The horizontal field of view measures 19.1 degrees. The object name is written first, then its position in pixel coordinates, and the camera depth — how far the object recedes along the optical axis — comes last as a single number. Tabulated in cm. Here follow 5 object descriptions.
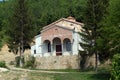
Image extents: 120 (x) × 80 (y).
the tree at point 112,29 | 3359
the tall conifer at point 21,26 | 5172
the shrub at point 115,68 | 2265
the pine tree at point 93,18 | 4391
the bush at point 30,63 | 4960
